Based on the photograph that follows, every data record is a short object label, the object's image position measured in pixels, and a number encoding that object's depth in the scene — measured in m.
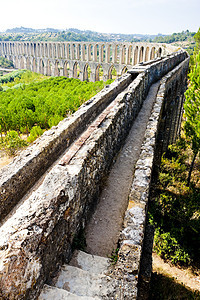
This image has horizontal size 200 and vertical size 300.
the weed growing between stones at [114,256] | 2.70
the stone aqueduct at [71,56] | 35.81
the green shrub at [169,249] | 8.44
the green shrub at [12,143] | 12.48
